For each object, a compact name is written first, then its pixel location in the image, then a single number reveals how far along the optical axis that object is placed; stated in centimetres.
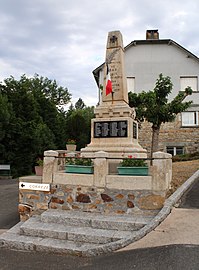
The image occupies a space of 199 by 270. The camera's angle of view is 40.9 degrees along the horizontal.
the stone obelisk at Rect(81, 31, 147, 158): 806
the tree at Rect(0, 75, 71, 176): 2000
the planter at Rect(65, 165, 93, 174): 636
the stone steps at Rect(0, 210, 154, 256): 485
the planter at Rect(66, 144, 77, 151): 1189
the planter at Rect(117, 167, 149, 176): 594
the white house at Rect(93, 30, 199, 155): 2064
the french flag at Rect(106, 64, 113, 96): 866
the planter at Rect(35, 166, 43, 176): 762
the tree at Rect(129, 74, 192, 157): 1351
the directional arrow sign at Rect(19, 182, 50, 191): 652
